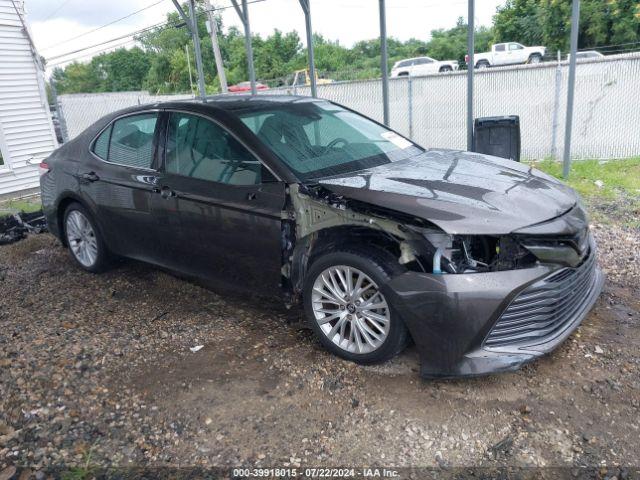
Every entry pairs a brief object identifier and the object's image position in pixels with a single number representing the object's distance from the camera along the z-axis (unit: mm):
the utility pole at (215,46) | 19981
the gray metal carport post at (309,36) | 7755
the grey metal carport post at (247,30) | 8296
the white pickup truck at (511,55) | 28891
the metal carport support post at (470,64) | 7200
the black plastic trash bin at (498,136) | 6801
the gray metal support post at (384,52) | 7158
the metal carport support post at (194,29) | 8984
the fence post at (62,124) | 13769
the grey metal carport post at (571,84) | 7238
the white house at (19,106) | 10211
